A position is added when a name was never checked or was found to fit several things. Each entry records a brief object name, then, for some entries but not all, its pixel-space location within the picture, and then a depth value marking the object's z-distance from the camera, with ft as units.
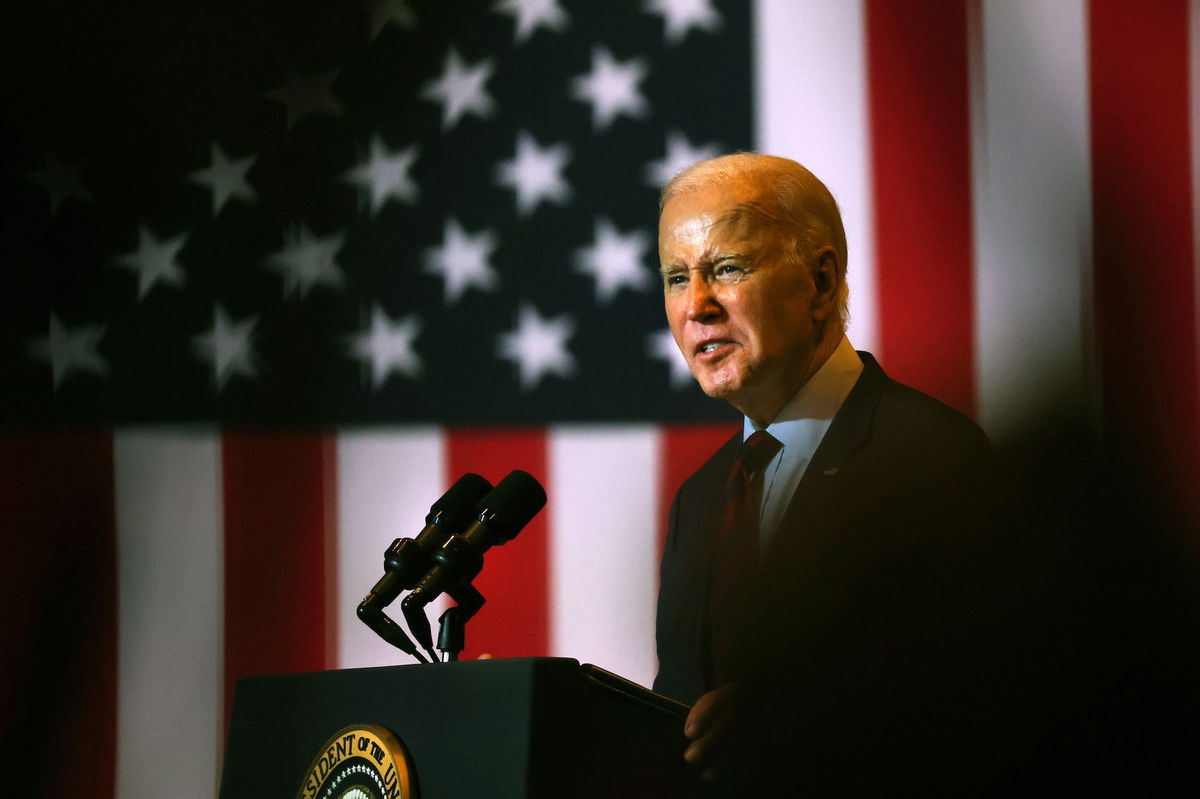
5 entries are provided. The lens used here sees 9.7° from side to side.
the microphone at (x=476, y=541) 21.68
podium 21.12
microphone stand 21.77
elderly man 22.17
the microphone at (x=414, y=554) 21.71
